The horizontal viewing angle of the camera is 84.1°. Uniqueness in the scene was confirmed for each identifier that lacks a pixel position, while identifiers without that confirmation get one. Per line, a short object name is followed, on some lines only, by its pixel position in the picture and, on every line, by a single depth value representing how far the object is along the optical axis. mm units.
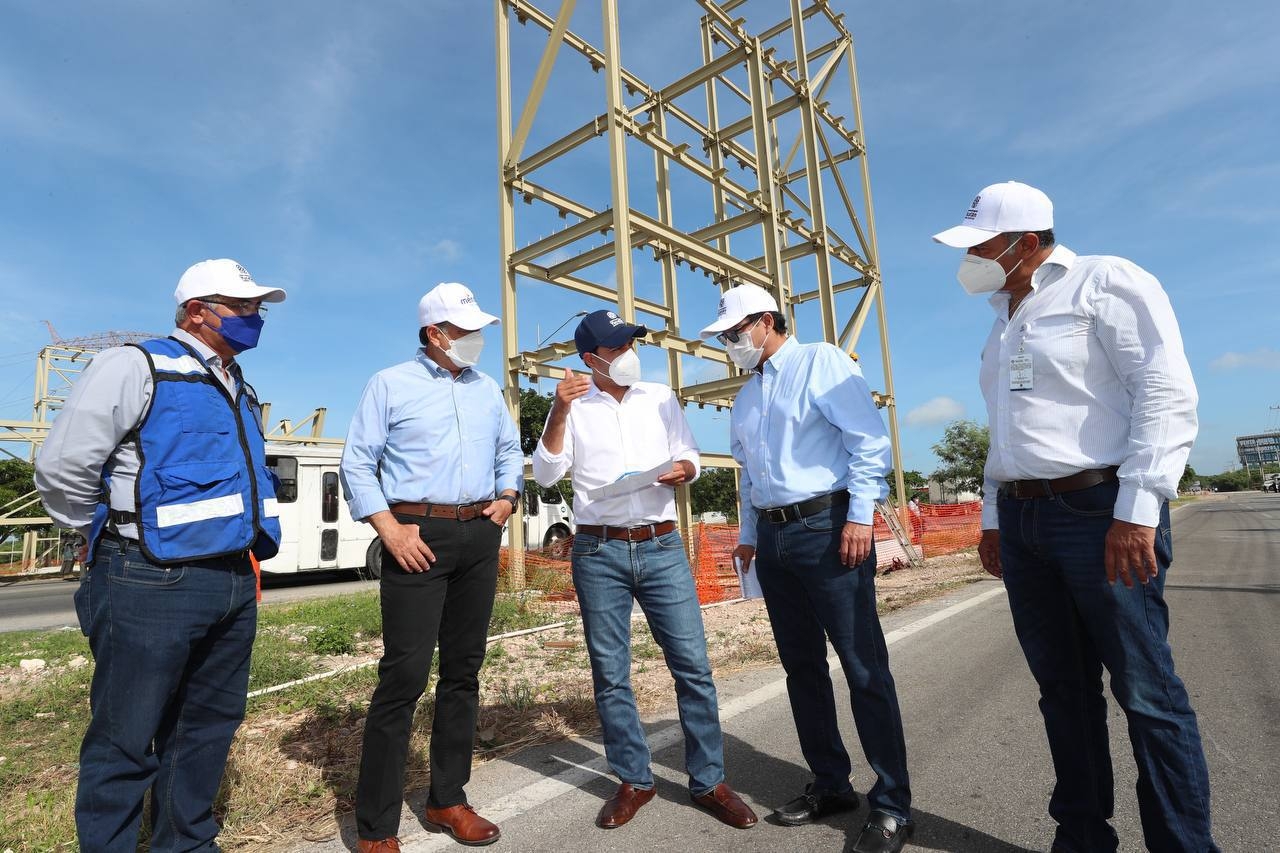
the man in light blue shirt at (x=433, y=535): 2523
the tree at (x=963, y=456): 39688
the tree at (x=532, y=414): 29953
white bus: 13914
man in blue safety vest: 2027
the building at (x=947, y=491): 43219
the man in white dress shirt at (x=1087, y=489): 1926
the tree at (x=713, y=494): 50750
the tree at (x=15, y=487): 24641
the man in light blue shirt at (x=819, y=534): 2512
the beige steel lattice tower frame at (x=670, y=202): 9422
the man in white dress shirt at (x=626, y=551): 2777
